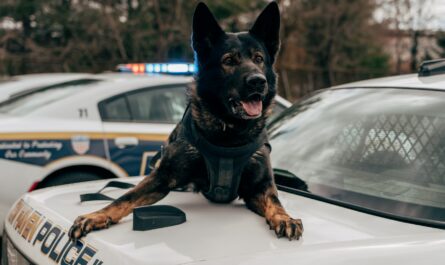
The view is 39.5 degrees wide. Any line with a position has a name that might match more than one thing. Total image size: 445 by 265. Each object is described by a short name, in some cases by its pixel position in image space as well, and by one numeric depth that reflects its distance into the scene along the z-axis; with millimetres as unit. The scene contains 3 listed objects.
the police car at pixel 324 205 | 1825
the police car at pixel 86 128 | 4680
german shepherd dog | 2299
